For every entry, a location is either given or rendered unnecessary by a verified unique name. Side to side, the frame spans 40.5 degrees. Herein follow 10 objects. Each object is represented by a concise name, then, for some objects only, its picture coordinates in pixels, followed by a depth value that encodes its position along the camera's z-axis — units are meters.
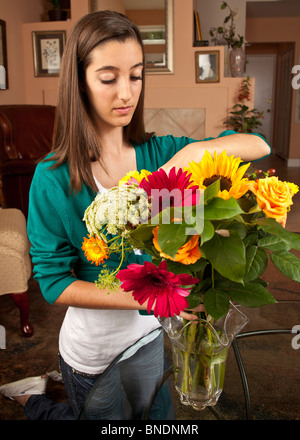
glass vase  0.73
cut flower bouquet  0.53
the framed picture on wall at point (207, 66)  5.62
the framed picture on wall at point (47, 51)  5.68
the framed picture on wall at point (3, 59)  4.97
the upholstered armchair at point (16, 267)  2.32
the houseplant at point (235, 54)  5.73
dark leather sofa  4.04
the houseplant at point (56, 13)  5.73
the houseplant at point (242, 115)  5.59
